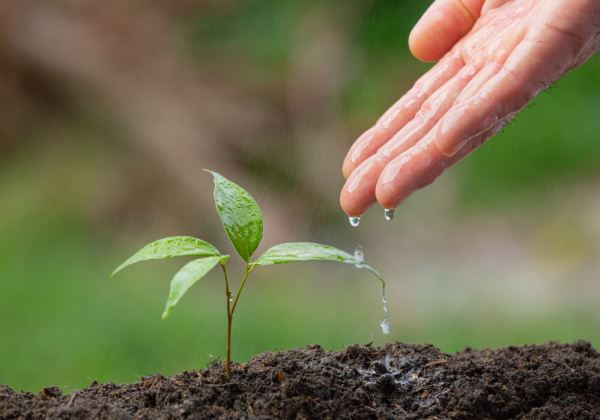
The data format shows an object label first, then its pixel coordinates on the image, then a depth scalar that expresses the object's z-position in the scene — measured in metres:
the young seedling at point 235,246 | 0.88
